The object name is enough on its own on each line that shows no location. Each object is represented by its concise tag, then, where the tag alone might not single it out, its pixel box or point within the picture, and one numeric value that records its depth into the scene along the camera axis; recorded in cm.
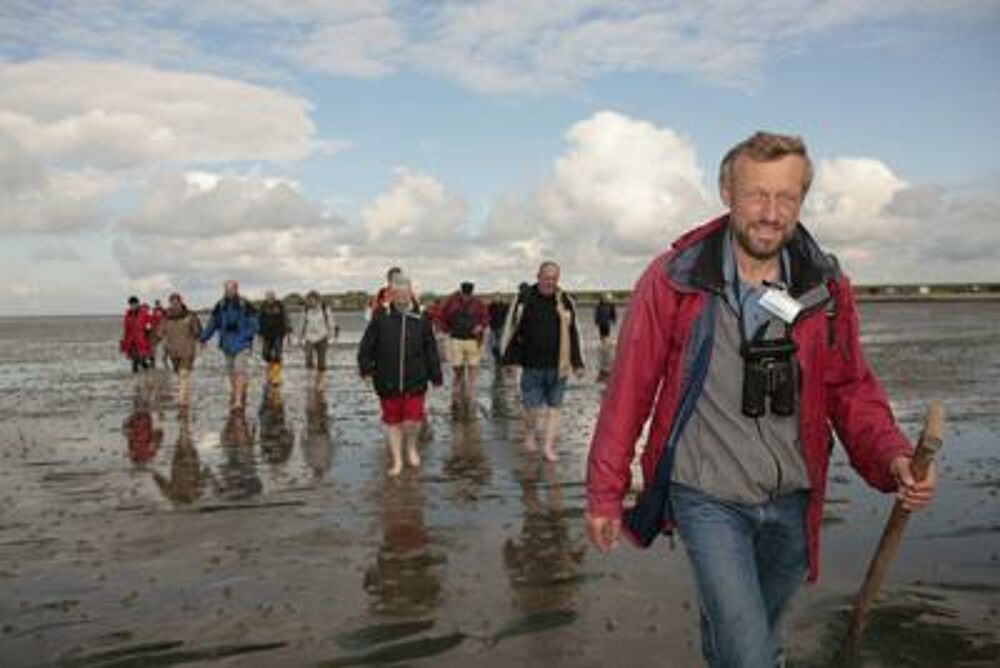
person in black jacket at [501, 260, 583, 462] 1213
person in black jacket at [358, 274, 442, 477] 1128
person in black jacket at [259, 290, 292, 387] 2148
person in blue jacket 1767
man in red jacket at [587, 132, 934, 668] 362
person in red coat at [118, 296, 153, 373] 2825
